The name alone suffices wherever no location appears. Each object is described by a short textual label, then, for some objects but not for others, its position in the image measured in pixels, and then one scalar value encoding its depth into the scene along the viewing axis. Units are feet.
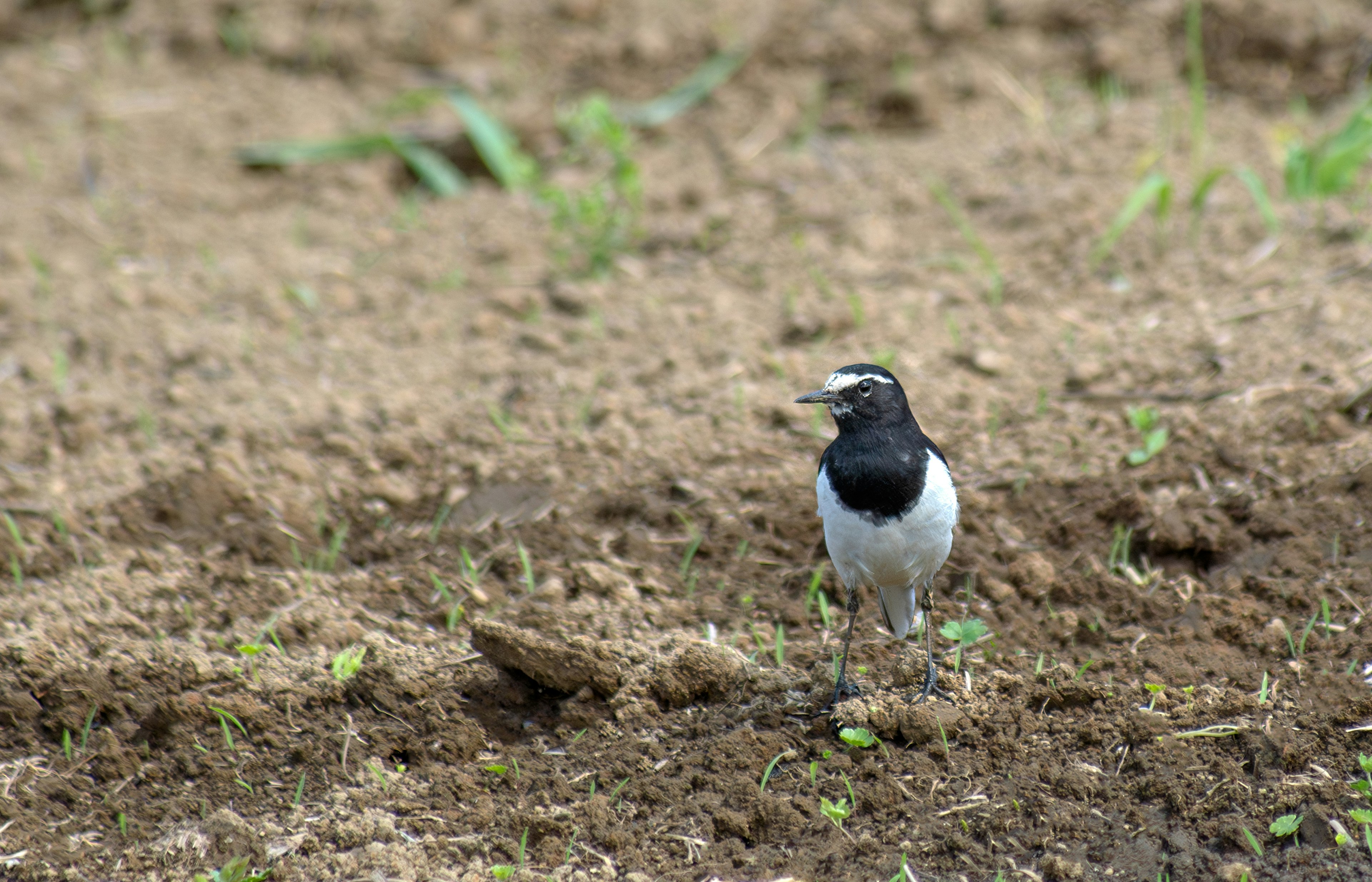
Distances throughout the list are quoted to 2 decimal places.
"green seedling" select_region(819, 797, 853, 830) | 20.66
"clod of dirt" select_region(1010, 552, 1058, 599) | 25.57
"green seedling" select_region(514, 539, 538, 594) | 26.99
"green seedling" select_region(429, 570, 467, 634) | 25.91
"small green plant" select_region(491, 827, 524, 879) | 20.08
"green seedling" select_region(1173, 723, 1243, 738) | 21.42
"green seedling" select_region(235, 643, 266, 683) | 24.46
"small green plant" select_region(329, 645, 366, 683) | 23.84
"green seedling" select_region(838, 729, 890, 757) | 21.95
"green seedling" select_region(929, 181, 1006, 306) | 35.81
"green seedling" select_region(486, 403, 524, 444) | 32.01
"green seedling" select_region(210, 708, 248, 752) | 22.94
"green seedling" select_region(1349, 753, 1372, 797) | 19.93
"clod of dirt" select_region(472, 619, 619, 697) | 23.34
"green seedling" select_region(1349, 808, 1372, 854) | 19.33
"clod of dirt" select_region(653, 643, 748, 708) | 23.56
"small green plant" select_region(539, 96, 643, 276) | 36.76
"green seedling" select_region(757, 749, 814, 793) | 21.57
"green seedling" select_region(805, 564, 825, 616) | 26.30
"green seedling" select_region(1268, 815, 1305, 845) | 19.48
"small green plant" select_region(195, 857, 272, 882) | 20.01
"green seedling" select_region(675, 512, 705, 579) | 27.55
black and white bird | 23.08
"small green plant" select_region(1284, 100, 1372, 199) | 34.58
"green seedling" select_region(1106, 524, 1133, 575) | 26.02
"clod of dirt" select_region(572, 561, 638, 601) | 26.50
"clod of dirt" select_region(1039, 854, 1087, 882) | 19.40
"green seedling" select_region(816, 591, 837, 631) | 26.02
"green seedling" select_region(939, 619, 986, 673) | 23.70
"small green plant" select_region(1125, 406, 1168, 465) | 28.45
